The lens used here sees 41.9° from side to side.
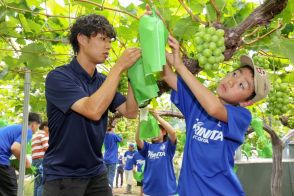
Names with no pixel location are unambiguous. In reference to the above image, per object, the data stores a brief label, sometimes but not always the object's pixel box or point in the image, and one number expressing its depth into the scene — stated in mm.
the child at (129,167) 10477
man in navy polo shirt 1953
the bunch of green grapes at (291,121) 5080
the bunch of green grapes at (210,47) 1598
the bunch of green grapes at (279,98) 2678
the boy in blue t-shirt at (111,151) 8891
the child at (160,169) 4859
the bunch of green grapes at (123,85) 3082
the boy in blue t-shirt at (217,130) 2035
